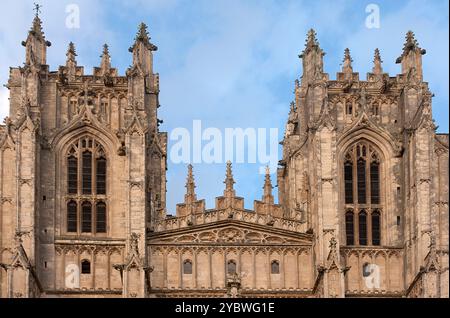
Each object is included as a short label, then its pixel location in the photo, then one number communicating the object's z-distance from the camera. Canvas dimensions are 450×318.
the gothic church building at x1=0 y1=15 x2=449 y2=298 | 73.25
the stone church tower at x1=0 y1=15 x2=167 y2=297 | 72.94
